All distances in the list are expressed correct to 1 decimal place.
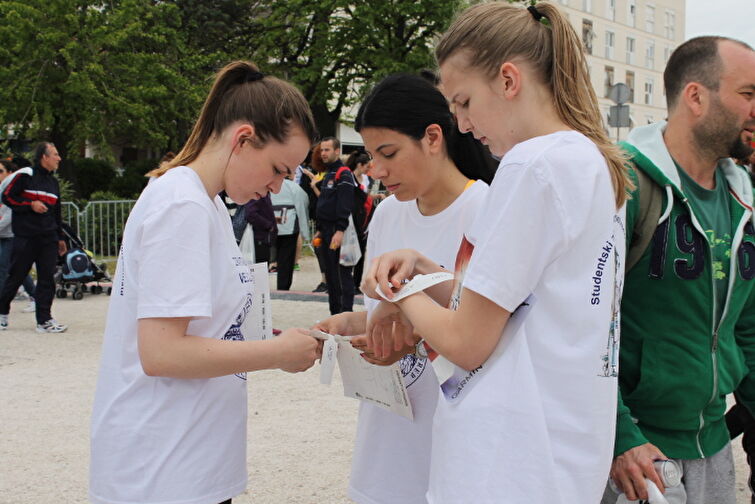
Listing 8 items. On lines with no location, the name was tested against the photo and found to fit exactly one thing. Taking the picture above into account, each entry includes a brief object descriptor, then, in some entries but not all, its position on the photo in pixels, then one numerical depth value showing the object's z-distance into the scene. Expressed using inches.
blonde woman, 55.5
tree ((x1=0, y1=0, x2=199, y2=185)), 741.9
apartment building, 1895.9
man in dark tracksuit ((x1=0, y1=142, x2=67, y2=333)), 317.1
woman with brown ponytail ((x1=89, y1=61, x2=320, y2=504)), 71.6
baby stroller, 410.0
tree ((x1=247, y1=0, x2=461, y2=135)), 979.9
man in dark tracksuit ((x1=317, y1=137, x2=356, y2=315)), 333.1
